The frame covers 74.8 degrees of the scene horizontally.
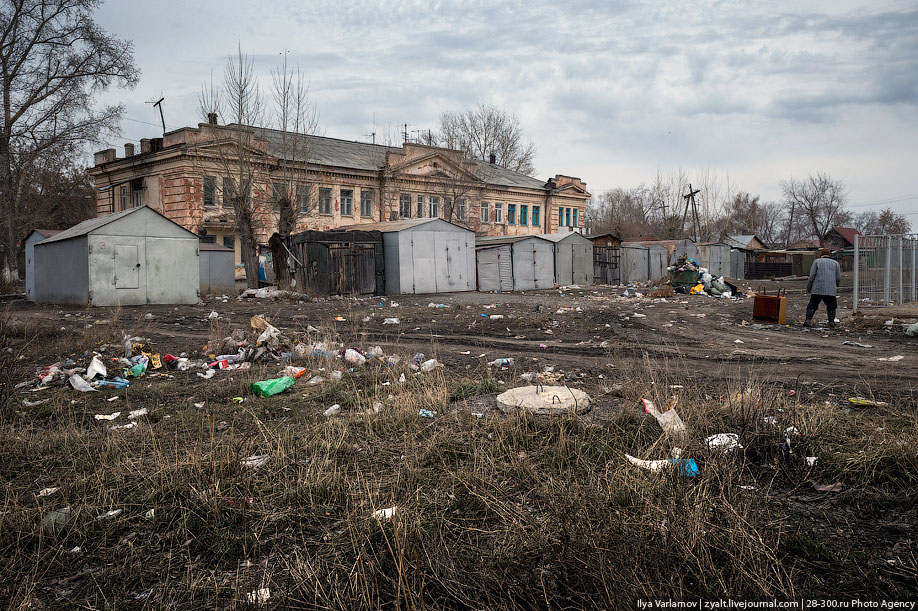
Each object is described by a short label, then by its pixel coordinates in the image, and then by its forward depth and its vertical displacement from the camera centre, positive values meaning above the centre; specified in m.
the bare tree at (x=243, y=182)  22.81 +3.69
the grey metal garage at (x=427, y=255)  24.30 +0.78
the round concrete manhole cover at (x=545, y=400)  4.80 -1.07
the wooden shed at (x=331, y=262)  22.78 +0.54
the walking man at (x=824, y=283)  11.85 -0.28
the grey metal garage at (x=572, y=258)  30.05 +0.71
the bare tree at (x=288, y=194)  24.19 +3.40
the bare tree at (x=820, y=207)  67.81 +7.04
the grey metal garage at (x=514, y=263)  27.22 +0.45
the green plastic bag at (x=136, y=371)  7.42 -1.17
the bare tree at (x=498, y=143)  51.91 +11.38
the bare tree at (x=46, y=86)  24.83 +8.21
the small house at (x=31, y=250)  20.94 +1.03
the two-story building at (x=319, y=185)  27.47 +4.98
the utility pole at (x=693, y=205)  48.98 +5.48
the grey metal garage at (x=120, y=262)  17.86 +0.49
